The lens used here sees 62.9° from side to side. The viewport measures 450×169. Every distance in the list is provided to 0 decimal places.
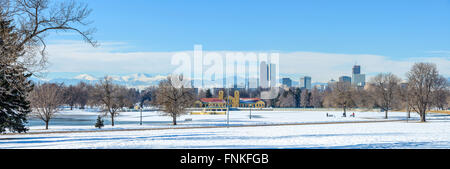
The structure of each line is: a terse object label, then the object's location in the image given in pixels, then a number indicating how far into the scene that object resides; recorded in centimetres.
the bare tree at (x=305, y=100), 15512
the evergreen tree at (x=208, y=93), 16912
